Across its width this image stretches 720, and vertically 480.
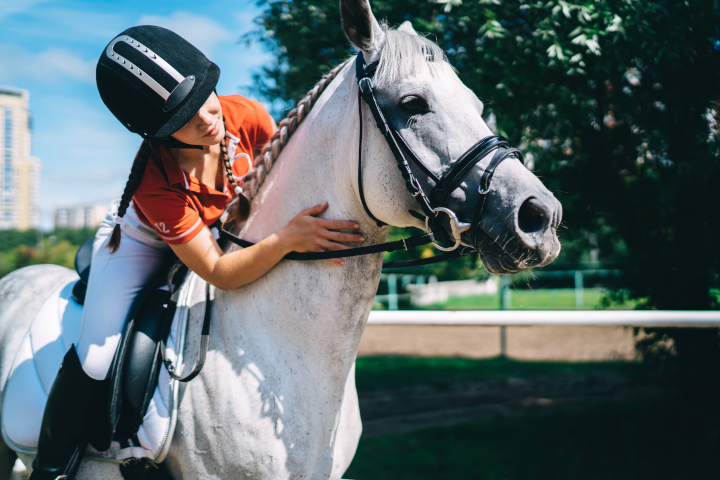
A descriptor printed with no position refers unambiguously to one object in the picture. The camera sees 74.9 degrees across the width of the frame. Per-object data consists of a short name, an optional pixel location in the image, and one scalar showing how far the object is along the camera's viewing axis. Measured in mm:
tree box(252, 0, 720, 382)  3537
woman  1648
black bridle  1396
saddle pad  1671
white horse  1500
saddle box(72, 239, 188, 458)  1690
